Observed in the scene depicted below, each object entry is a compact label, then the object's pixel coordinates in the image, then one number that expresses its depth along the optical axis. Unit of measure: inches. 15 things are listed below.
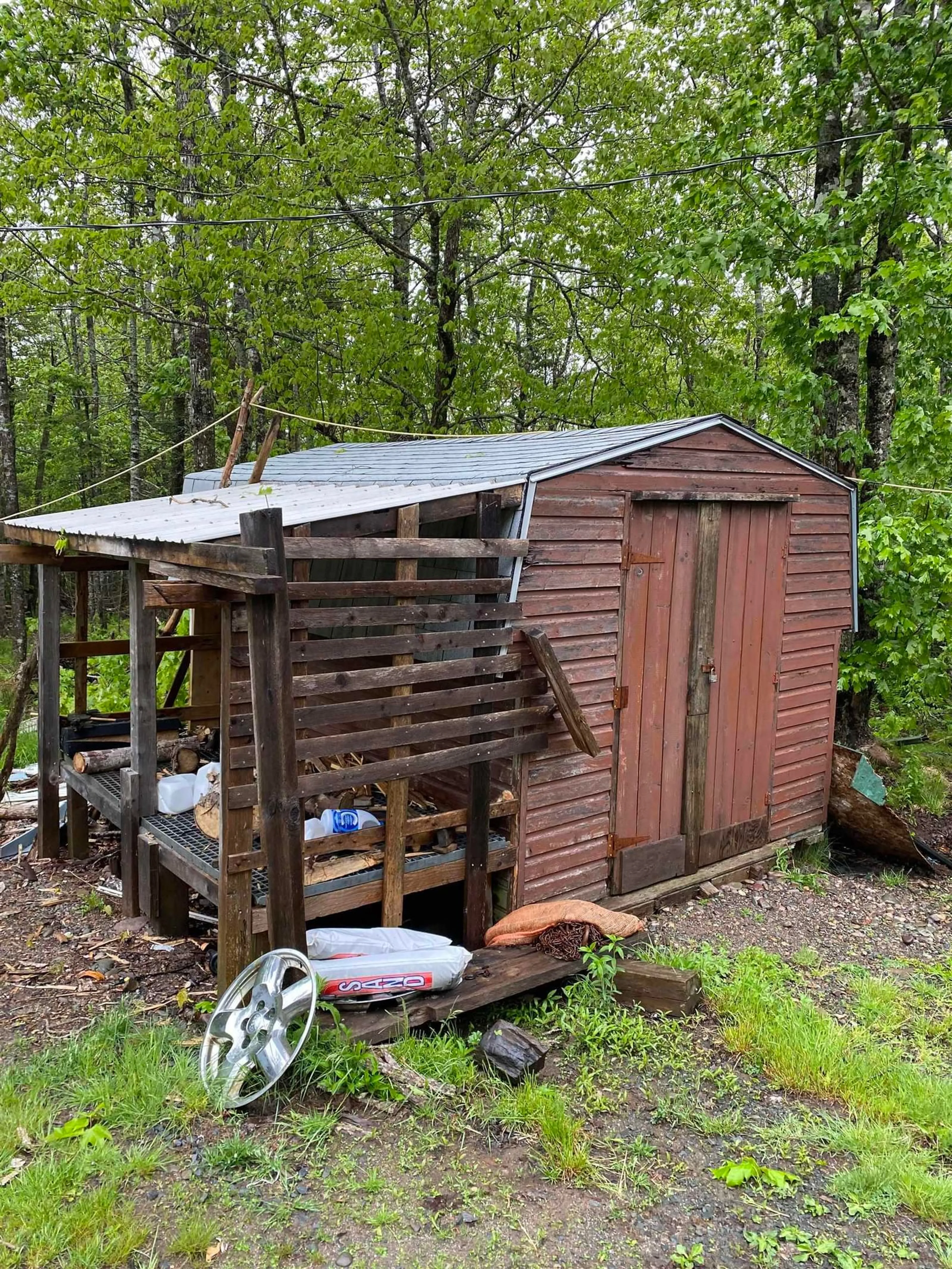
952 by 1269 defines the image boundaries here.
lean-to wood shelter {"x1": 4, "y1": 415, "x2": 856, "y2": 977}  166.1
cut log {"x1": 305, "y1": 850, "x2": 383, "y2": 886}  181.9
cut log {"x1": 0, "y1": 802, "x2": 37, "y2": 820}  297.1
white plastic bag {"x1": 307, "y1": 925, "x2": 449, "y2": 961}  172.7
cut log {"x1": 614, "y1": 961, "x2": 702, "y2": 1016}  189.0
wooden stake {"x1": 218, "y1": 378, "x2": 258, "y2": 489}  252.7
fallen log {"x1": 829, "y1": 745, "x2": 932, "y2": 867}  302.2
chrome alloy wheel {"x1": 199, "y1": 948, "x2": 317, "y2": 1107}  145.1
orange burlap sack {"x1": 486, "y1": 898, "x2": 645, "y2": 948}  203.9
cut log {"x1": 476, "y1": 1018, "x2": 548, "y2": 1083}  161.3
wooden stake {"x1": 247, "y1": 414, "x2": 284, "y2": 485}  263.0
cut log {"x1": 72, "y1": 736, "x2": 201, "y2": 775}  243.1
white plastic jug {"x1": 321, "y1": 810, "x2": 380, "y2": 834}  188.5
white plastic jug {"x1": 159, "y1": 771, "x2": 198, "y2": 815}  223.8
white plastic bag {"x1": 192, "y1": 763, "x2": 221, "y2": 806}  219.1
